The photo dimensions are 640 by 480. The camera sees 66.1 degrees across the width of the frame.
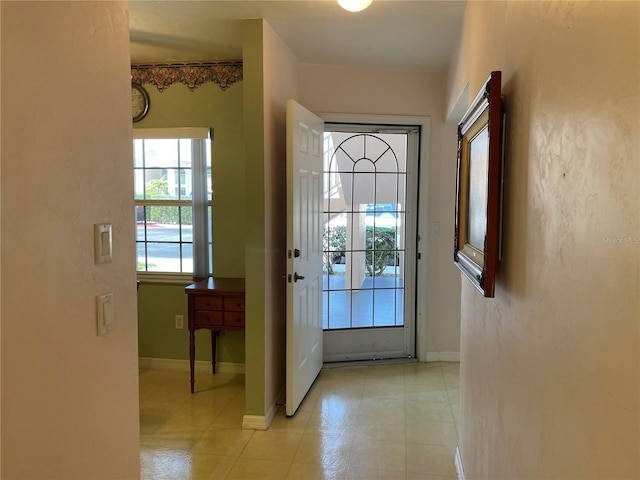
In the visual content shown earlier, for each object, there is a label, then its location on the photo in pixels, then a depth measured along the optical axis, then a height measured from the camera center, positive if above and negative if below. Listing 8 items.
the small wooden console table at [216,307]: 3.33 -0.67
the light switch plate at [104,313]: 1.22 -0.26
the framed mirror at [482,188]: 1.48 +0.07
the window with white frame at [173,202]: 3.72 +0.05
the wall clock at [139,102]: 3.73 +0.80
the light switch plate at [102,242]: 1.21 -0.08
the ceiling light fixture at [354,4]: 2.18 +0.91
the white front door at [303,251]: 2.96 -0.28
